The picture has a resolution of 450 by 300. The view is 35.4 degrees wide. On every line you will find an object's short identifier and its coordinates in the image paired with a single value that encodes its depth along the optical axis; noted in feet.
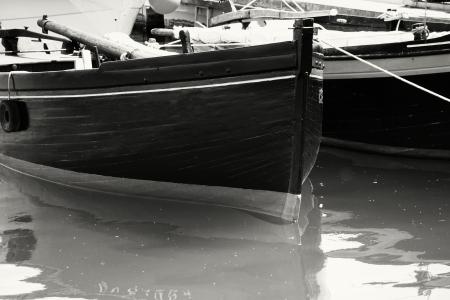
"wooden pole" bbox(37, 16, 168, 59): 25.66
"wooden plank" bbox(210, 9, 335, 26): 40.70
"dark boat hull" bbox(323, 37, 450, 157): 29.89
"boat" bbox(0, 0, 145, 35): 42.93
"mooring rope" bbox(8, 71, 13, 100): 26.35
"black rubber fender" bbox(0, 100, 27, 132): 26.40
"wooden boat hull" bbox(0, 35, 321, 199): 19.93
